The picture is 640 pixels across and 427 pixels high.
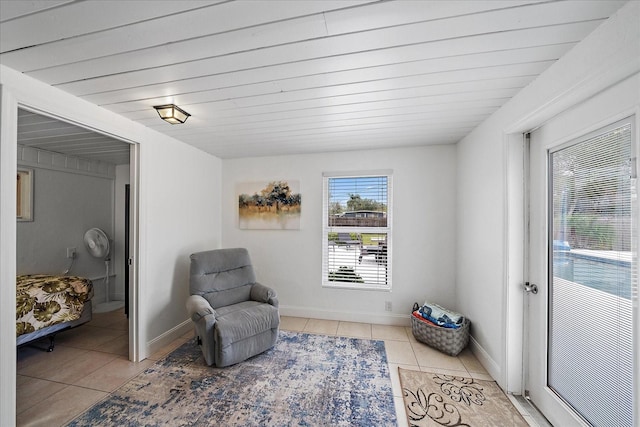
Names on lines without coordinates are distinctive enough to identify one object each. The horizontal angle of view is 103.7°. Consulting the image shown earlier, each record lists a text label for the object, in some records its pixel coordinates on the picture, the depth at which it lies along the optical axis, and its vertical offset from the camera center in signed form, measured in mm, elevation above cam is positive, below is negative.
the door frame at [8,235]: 1450 -136
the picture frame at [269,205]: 3500 +113
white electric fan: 3700 -517
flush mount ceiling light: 1924 +778
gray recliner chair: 2246 -986
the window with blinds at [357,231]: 3258 -231
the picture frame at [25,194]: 3186 +230
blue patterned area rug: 1704 -1401
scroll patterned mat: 1688 -1395
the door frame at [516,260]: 1931 -354
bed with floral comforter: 2371 -948
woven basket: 2467 -1244
